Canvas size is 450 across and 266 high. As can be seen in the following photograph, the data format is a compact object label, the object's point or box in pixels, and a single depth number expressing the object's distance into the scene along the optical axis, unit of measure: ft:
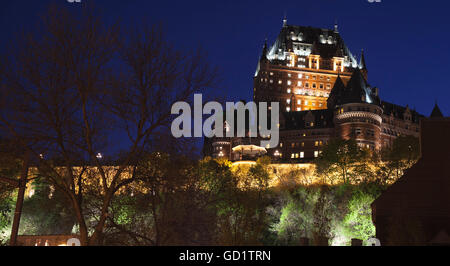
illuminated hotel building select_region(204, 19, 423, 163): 374.84
